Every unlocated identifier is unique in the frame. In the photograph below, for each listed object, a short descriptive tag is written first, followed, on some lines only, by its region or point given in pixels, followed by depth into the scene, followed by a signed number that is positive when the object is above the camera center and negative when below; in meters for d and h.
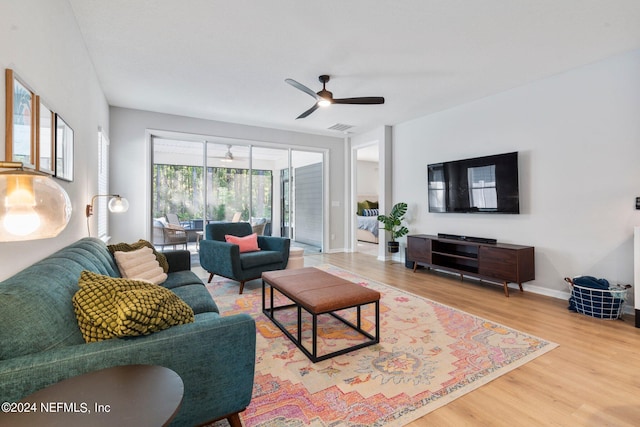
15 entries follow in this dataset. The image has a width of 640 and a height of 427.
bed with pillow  8.09 -0.17
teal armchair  3.69 -0.52
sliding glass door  5.18 +0.57
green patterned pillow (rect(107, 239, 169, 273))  2.58 -0.29
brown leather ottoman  2.12 -0.61
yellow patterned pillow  1.14 -0.38
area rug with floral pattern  1.61 -1.04
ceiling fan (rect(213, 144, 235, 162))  5.58 +1.13
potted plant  5.45 -0.15
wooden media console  3.54 -0.59
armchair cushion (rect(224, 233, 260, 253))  4.18 -0.37
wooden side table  0.73 -0.50
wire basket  2.83 -0.85
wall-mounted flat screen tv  3.87 +0.43
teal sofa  0.95 -0.48
